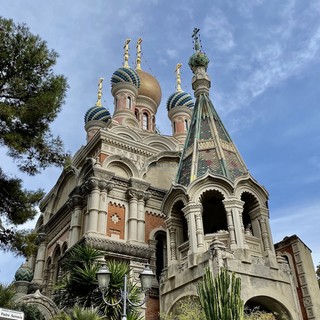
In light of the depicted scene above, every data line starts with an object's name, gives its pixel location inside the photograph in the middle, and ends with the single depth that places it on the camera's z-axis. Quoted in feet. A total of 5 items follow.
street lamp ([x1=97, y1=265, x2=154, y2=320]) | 30.01
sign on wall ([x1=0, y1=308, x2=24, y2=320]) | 22.21
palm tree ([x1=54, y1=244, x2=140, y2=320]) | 36.58
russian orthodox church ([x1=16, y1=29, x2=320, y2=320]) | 44.14
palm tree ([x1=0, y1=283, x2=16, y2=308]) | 35.09
